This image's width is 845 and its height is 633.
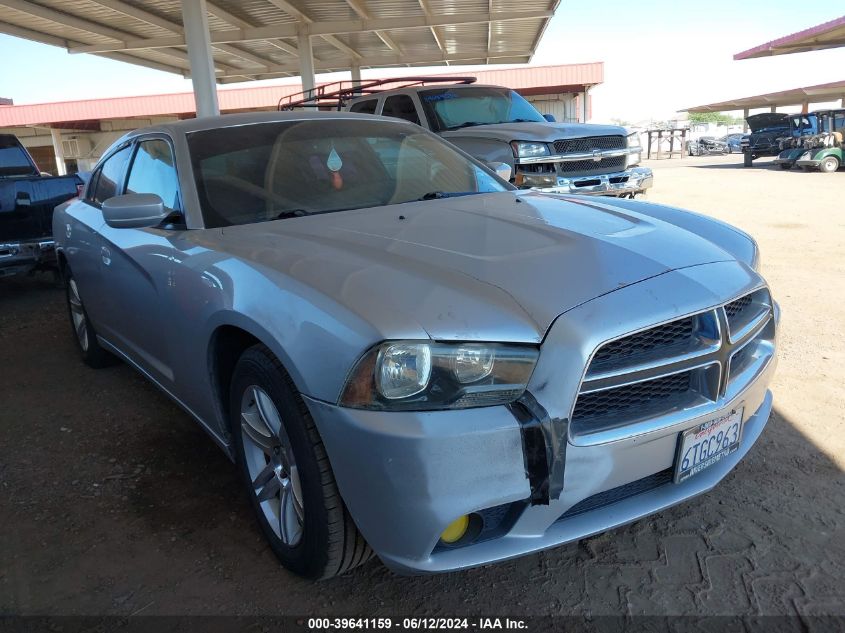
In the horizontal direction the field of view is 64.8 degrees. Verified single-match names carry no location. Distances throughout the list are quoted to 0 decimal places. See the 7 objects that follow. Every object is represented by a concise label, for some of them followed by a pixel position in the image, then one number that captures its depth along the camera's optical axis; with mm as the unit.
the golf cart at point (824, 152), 19688
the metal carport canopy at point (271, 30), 14375
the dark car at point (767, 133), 23625
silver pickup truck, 7441
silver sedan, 1756
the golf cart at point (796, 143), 20888
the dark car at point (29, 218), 6855
